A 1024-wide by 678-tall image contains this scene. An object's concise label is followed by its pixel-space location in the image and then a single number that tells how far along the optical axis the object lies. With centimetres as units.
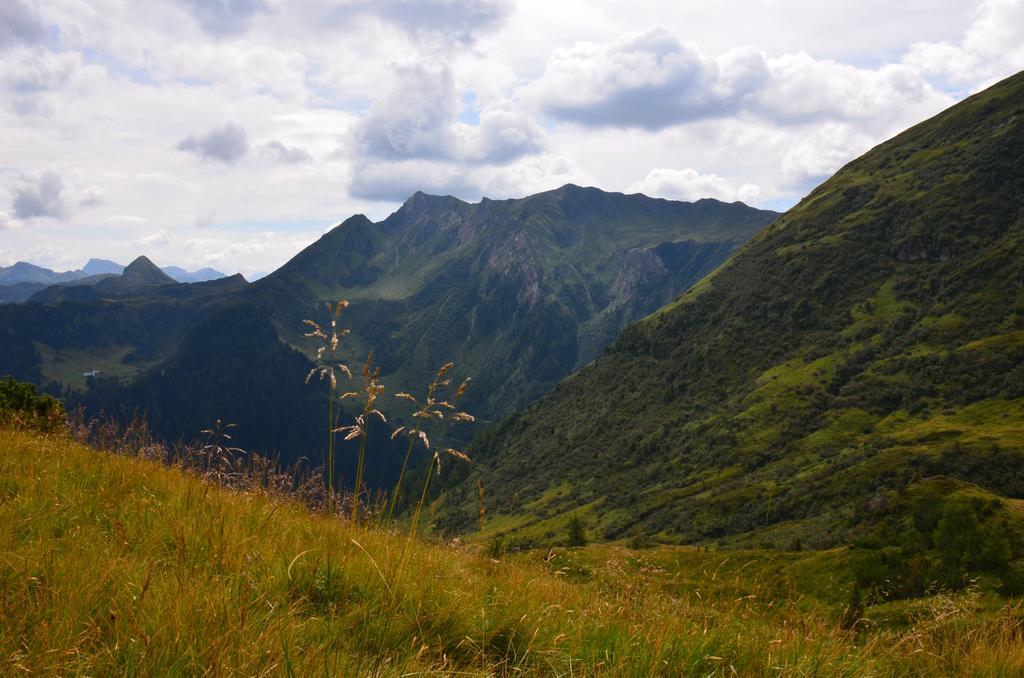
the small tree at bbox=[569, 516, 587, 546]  8144
